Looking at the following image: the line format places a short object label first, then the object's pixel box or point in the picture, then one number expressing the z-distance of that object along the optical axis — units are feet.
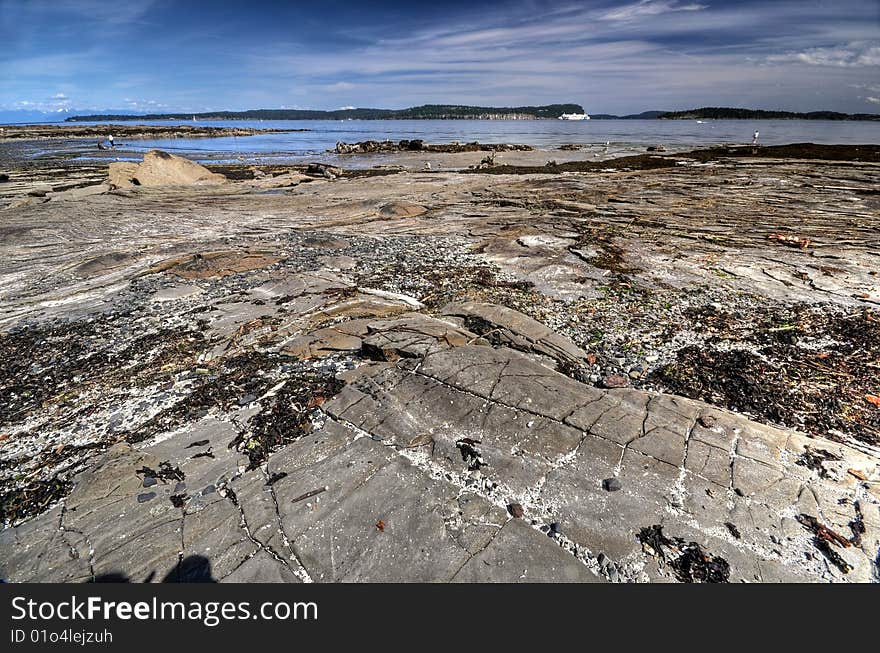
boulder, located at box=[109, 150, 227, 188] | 74.13
